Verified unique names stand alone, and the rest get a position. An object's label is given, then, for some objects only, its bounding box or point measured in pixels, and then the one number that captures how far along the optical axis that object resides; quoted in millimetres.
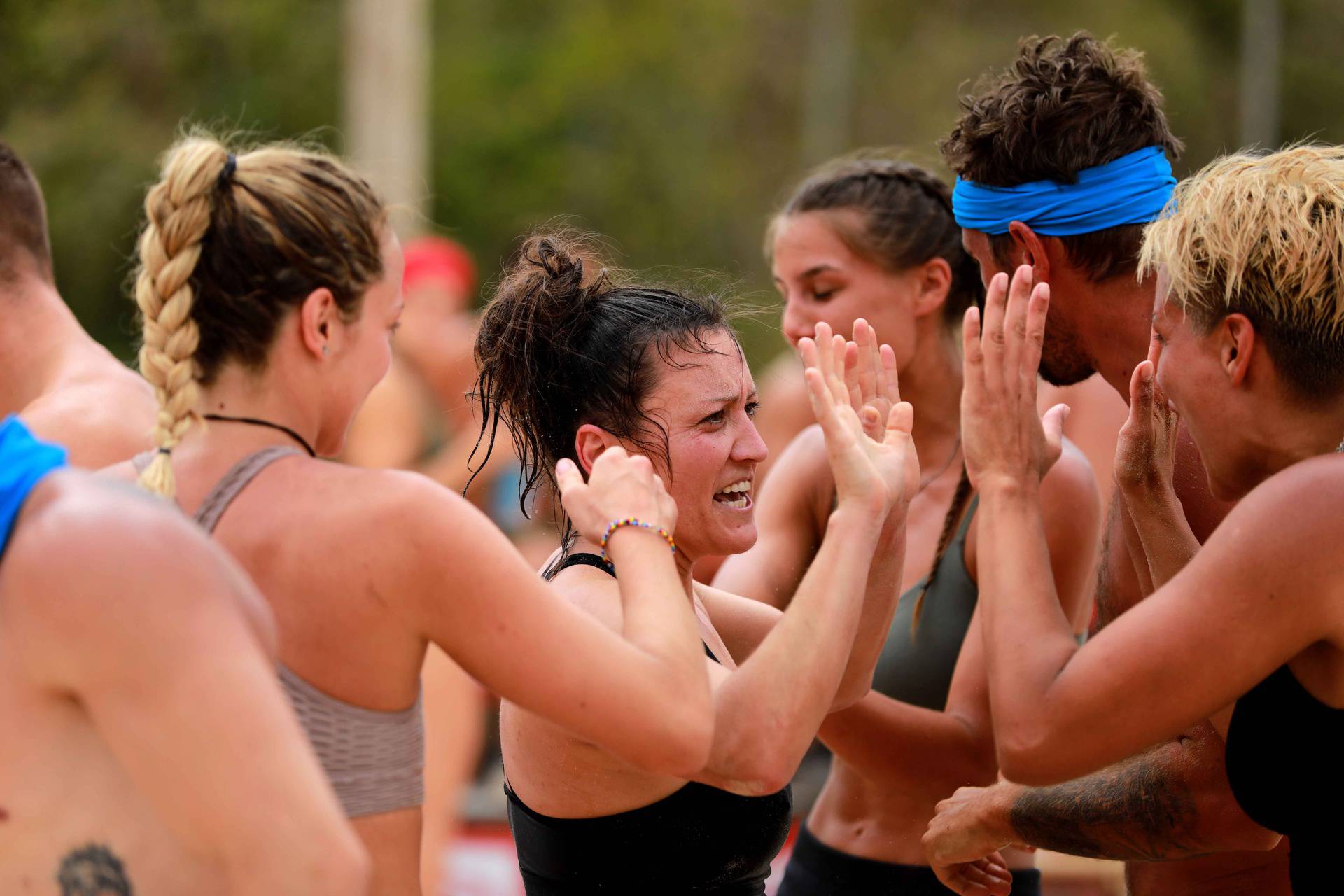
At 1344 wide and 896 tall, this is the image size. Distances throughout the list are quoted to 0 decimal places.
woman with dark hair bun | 4301
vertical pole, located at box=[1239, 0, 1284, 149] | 31594
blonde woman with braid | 3674
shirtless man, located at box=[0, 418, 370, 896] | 2863
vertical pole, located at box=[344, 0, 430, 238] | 23375
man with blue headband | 5312
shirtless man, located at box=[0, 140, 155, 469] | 6020
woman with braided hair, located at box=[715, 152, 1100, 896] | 6035
